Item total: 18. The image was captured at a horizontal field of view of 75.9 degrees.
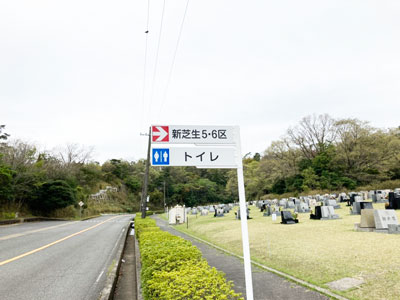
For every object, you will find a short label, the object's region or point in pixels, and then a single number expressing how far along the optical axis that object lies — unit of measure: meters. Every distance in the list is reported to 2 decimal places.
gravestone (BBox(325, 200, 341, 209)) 21.46
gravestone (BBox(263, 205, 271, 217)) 21.34
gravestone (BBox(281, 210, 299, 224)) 15.11
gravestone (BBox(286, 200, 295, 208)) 26.08
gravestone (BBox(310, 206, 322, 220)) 15.81
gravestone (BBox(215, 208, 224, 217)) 26.05
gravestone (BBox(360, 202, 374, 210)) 14.78
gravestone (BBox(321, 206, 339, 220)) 15.38
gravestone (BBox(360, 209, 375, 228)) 10.41
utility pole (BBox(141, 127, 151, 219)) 20.42
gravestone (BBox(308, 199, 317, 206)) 24.92
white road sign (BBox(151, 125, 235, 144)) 3.07
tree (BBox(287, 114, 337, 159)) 50.66
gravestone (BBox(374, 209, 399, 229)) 9.88
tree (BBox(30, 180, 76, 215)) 33.88
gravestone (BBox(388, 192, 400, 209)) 16.58
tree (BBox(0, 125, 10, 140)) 32.79
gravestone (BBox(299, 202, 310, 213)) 21.16
